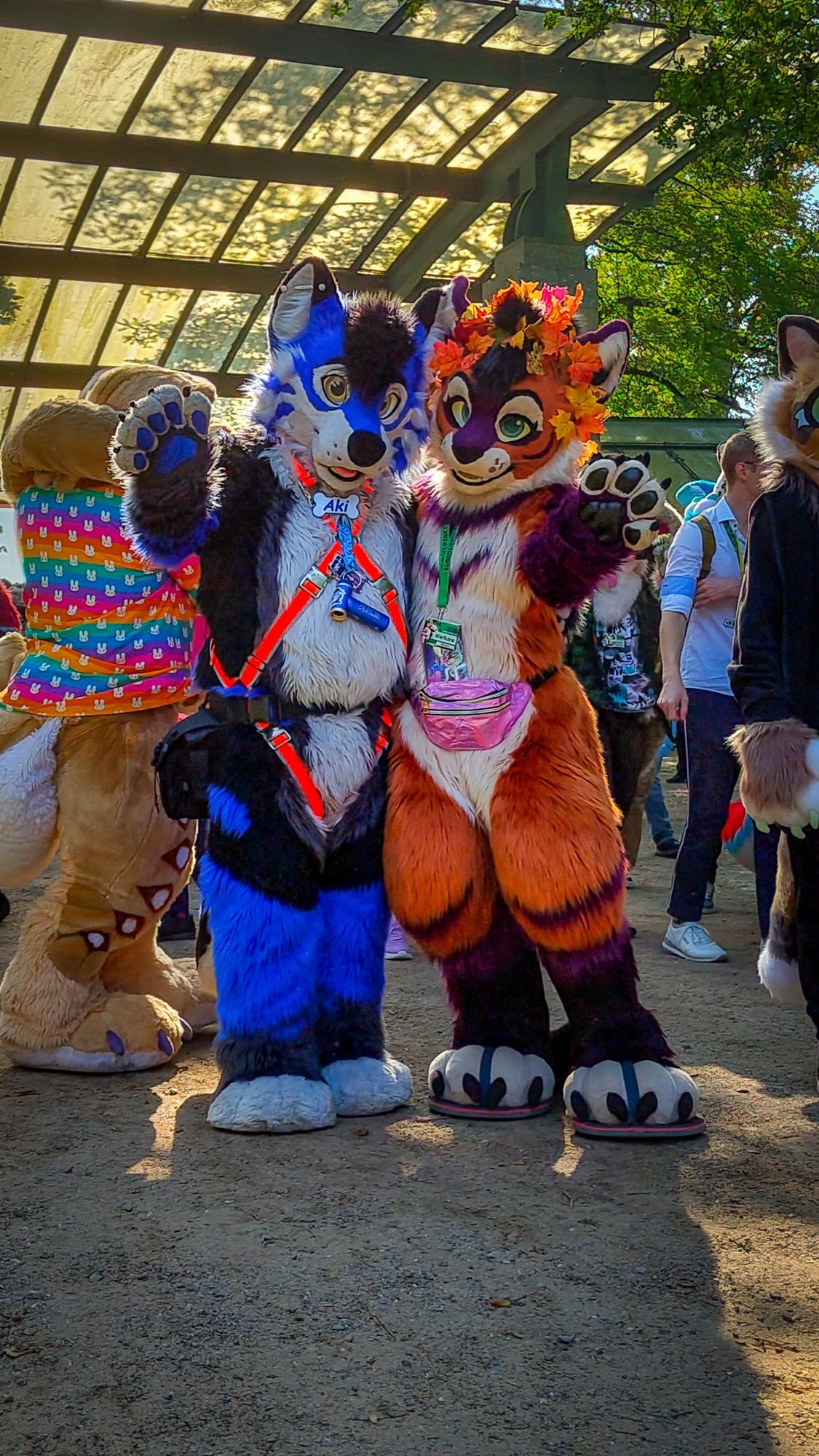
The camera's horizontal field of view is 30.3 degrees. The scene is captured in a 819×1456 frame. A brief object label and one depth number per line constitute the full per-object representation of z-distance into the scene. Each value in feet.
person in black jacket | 11.71
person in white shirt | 18.38
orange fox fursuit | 11.43
